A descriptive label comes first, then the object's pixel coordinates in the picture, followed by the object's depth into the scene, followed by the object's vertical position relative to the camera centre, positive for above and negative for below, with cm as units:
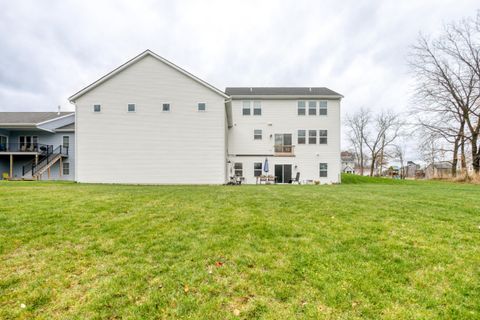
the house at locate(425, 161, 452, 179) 2439 -95
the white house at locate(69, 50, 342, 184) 1552 +273
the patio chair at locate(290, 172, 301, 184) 2003 -128
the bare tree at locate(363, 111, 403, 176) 4038 +559
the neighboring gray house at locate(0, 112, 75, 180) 1994 +186
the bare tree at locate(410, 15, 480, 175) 2127 +778
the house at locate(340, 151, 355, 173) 5609 +36
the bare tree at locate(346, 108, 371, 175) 4225 +716
